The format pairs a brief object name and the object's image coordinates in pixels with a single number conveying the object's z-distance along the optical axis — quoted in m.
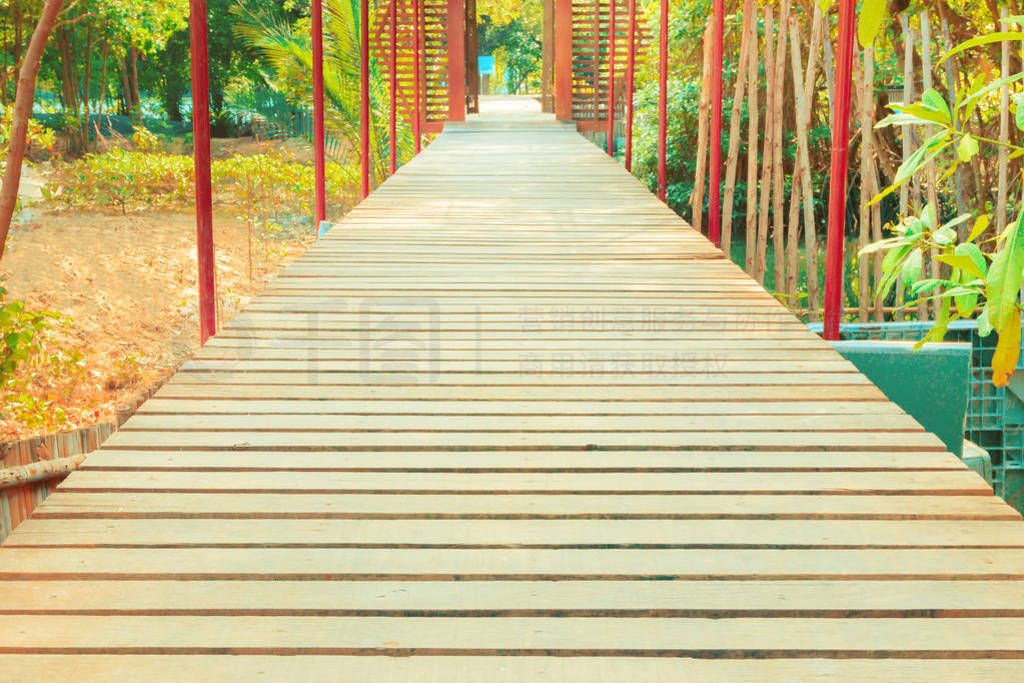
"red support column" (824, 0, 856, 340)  3.15
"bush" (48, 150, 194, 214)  13.83
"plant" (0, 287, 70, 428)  5.51
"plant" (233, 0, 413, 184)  9.47
